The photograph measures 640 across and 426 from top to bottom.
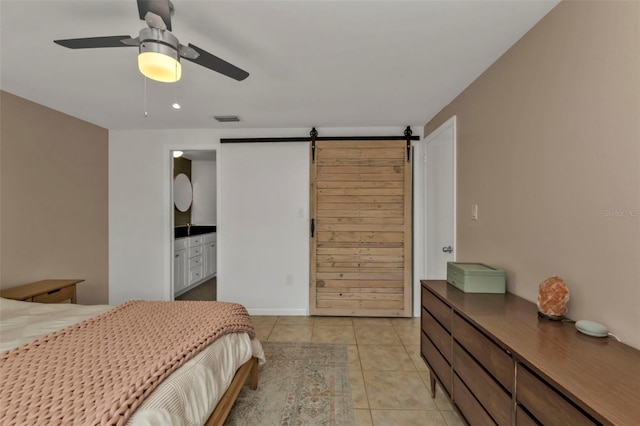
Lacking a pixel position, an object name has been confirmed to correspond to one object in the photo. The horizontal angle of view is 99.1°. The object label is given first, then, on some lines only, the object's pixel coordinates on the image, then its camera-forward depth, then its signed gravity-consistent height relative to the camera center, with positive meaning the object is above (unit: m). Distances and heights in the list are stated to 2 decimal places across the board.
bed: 1.05 -0.75
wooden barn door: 3.37 -0.19
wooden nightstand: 2.29 -0.73
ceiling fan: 1.22 +0.78
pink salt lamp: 1.24 -0.40
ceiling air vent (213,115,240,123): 3.06 +1.04
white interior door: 2.67 +0.13
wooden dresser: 0.77 -0.52
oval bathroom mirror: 4.93 +0.31
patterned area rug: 1.75 -1.34
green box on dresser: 1.69 -0.43
